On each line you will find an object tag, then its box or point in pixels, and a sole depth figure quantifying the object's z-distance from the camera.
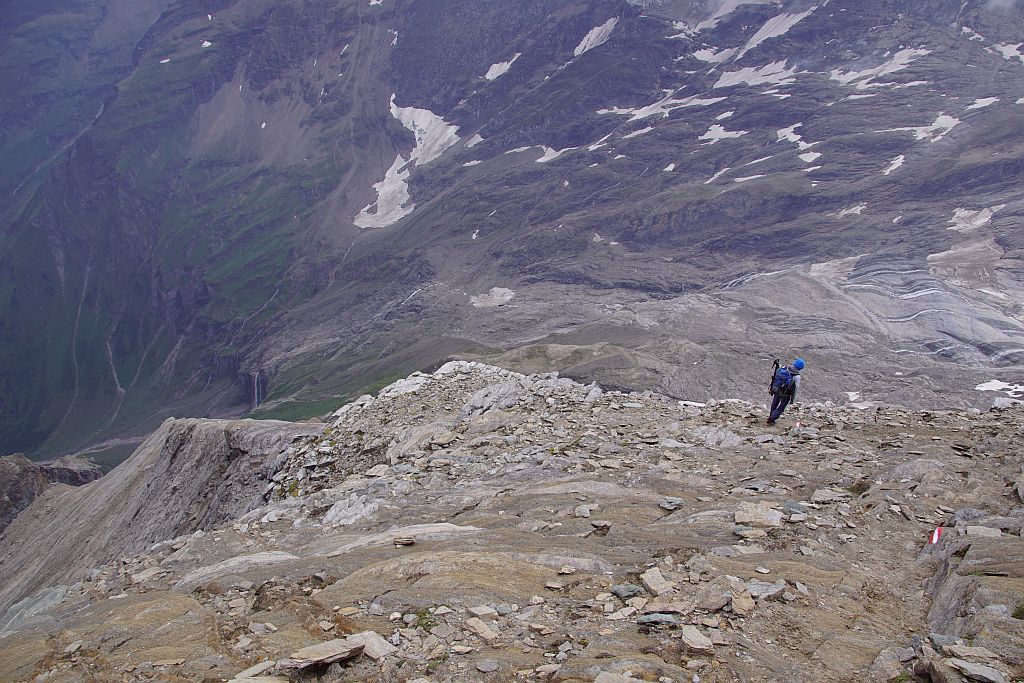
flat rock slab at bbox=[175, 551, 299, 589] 13.77
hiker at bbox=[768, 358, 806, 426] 21.91
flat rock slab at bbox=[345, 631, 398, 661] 8.88
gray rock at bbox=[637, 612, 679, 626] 9.18
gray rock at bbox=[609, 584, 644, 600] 10.27
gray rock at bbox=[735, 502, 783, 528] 12.88
